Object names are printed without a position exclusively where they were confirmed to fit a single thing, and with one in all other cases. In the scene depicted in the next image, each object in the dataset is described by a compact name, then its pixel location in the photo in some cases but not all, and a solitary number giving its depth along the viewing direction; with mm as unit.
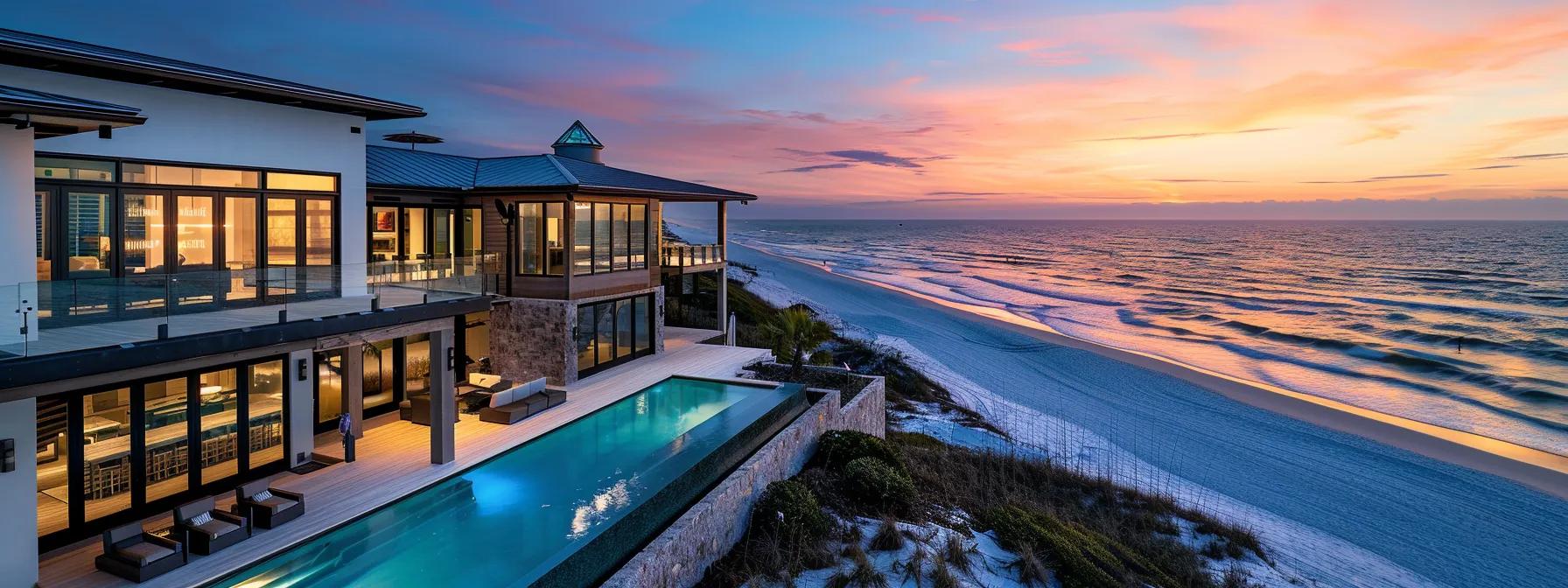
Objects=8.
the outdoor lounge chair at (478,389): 14594
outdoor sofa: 14016
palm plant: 17688
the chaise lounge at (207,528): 8156
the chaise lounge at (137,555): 7480
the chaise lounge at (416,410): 13594
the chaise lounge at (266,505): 8734
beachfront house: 7711
